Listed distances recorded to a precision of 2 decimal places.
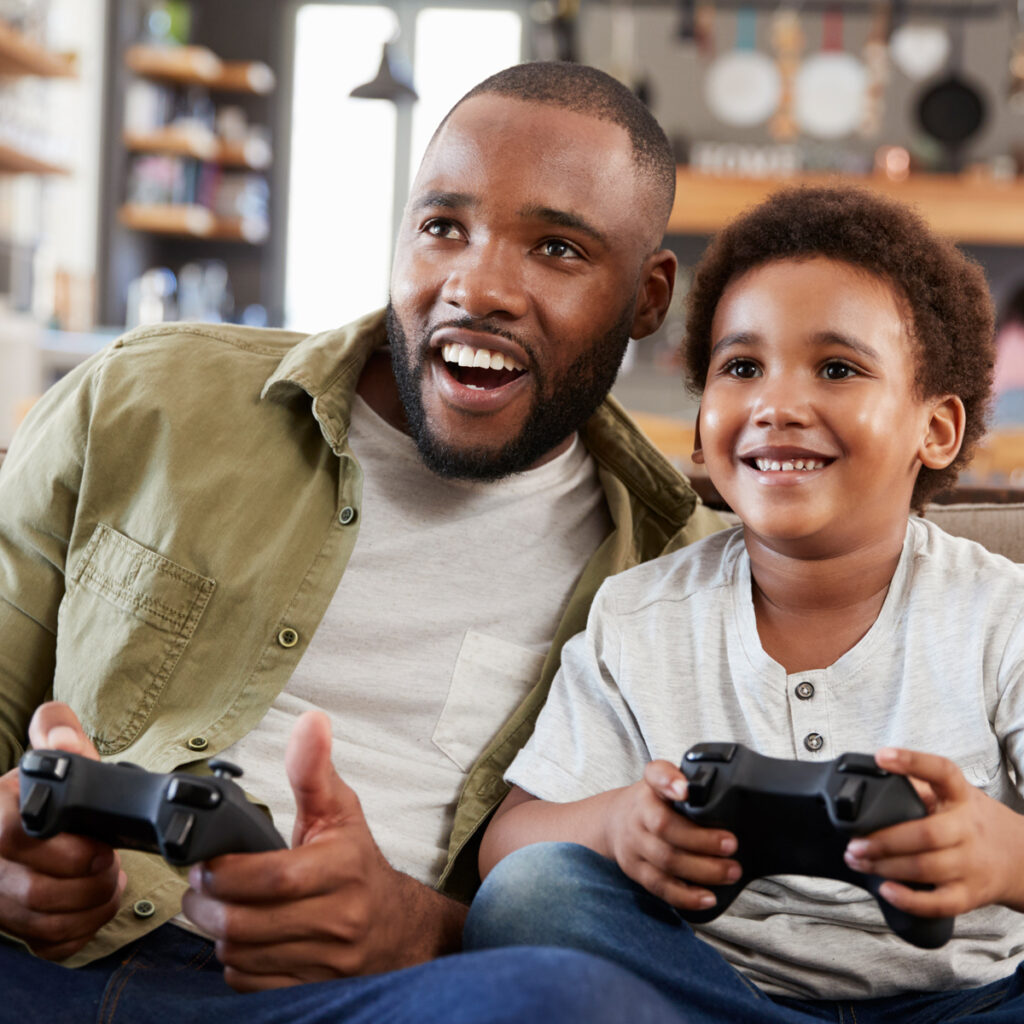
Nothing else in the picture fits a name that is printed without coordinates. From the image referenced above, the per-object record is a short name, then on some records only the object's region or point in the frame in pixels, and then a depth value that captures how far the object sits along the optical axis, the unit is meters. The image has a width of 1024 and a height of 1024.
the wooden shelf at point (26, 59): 4.24
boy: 0.96
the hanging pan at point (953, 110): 5.98
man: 1.22
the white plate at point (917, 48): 5.58
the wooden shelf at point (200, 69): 6.04
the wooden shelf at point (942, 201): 5.87
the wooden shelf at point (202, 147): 6.02
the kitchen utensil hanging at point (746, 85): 5.97
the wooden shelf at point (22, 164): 4.61
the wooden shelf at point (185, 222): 6.12
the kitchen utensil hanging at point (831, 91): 5.83
